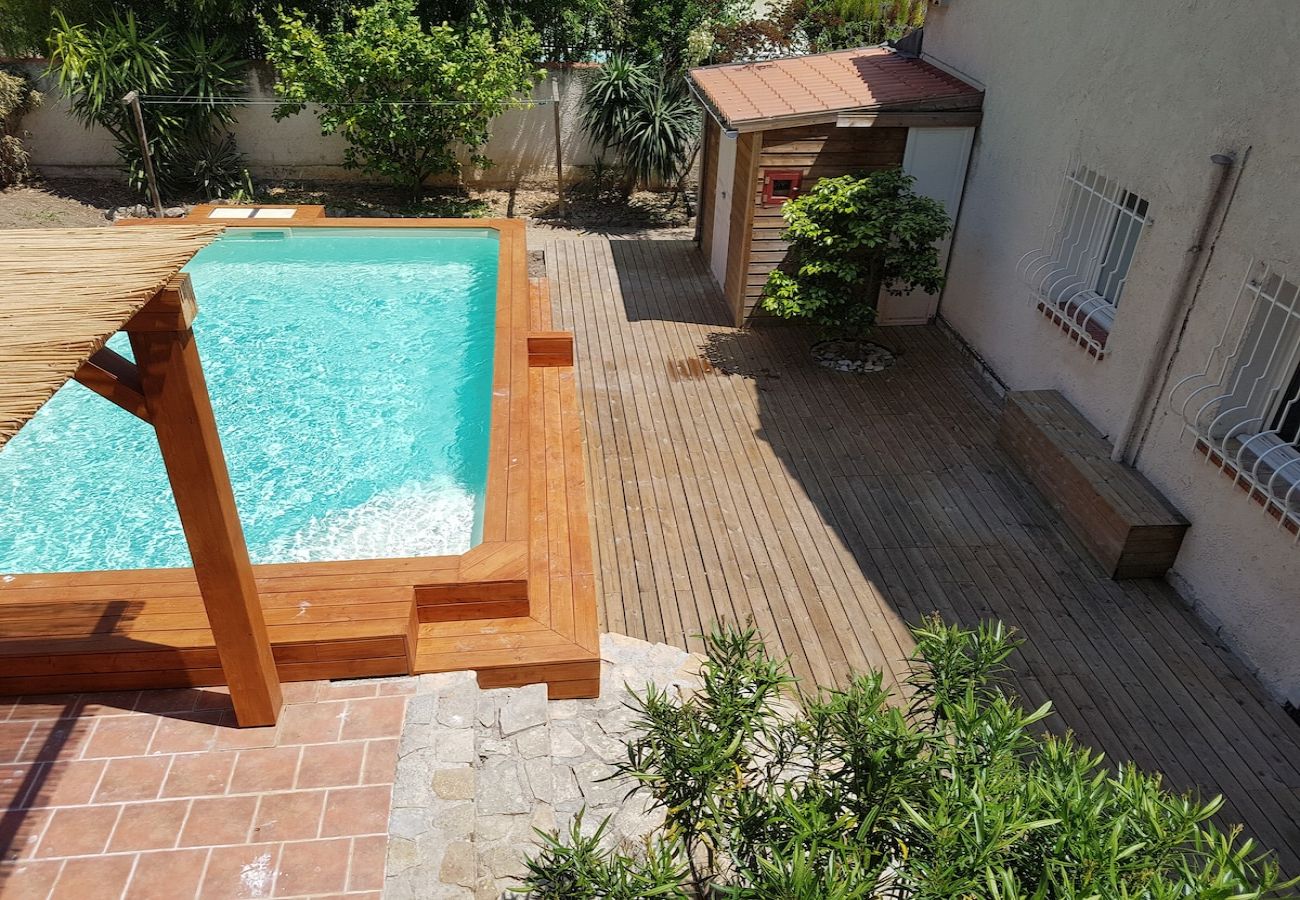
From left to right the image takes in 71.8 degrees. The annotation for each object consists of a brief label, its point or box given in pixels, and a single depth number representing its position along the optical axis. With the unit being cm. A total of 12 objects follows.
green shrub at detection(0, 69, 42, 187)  1134
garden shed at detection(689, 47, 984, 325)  777
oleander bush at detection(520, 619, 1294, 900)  228
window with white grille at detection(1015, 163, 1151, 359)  621
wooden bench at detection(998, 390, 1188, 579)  541
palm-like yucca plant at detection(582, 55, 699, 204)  1155
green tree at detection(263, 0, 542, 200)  1107
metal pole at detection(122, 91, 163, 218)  1048
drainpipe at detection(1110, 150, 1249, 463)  501
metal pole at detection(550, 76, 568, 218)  1158
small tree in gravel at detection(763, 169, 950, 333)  743
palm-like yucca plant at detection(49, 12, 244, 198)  1109
